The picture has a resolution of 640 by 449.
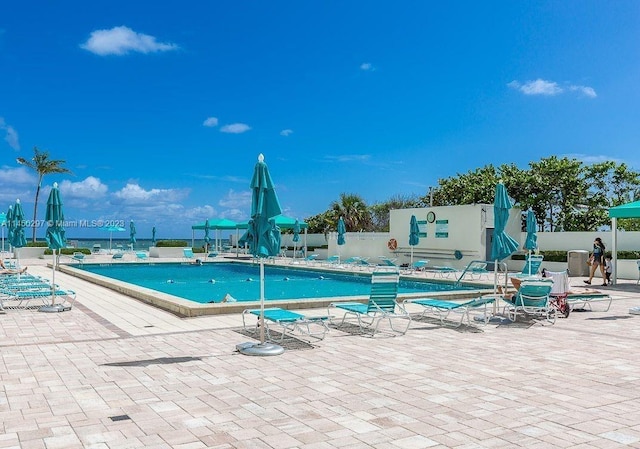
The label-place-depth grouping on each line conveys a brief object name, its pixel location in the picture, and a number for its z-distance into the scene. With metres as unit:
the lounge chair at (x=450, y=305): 8.89
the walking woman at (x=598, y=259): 17.16
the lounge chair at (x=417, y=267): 20.70
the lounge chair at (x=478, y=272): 18.50
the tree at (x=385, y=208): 45.09
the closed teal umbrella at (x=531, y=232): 17.18
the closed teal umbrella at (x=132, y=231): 36.62
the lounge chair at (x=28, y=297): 10.38
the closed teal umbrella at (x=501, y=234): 9.77
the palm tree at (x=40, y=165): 41.34
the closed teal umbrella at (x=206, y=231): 32.67
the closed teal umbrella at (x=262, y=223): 6.80
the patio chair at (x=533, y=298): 9.44
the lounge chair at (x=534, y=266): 16.00
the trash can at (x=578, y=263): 20.25
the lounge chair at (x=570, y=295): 10.24
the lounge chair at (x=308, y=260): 27.34
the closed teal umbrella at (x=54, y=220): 10.68
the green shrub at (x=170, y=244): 33.84
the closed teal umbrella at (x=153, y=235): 36.34
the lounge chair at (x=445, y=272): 19.50
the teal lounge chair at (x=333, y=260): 24.90
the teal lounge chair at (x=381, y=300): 8.36
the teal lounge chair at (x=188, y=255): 29.82
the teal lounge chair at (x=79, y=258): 26.30
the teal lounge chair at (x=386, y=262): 24.05
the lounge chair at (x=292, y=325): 7.45
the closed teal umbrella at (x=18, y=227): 15.68
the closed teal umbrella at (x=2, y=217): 25.64
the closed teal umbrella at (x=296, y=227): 28.44
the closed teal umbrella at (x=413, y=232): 21.89
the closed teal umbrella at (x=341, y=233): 25.38
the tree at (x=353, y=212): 39.78
